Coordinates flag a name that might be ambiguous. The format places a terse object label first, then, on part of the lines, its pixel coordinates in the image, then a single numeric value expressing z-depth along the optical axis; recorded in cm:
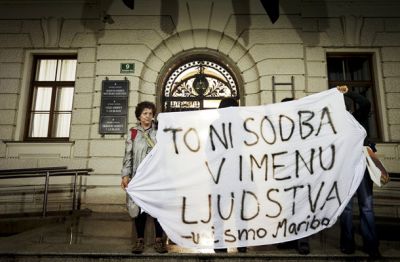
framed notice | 653
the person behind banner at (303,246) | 314
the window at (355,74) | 685
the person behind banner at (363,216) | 321
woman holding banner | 329
